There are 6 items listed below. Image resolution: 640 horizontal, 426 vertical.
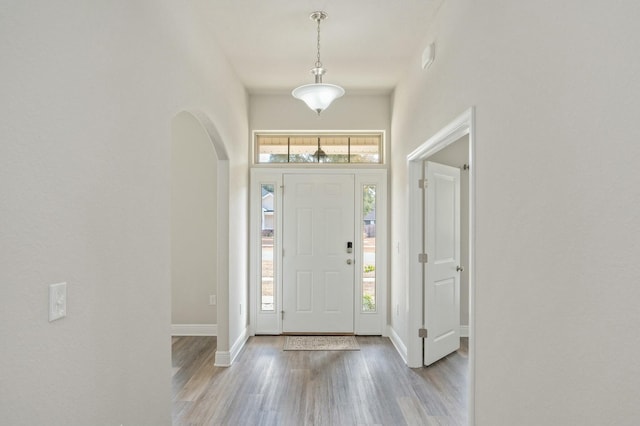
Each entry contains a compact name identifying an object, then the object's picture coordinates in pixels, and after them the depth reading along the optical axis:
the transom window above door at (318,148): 4.90
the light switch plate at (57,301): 1.28
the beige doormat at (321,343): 4.27
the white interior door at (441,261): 3.74
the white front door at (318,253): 4.80
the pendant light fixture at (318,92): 2.81
